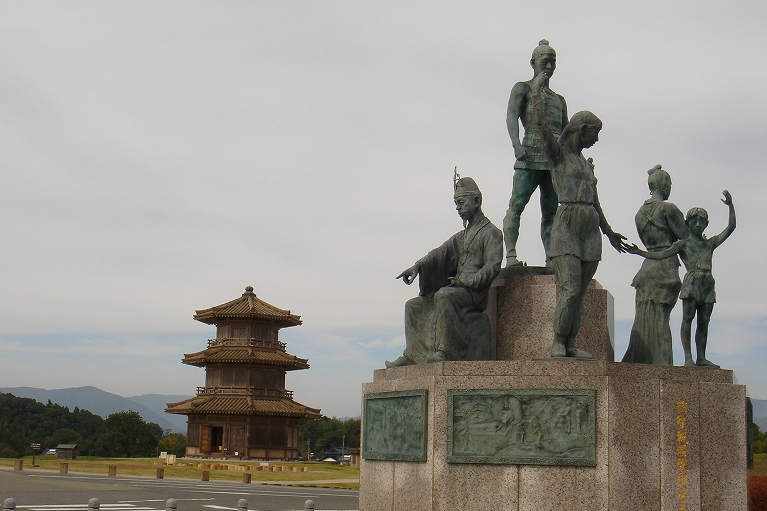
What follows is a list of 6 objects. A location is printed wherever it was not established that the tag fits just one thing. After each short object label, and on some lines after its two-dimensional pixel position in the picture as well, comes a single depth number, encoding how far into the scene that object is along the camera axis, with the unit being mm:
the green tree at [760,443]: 31172
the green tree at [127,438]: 59562
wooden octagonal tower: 45469
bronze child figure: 9281
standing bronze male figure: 9617
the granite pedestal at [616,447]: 7234
